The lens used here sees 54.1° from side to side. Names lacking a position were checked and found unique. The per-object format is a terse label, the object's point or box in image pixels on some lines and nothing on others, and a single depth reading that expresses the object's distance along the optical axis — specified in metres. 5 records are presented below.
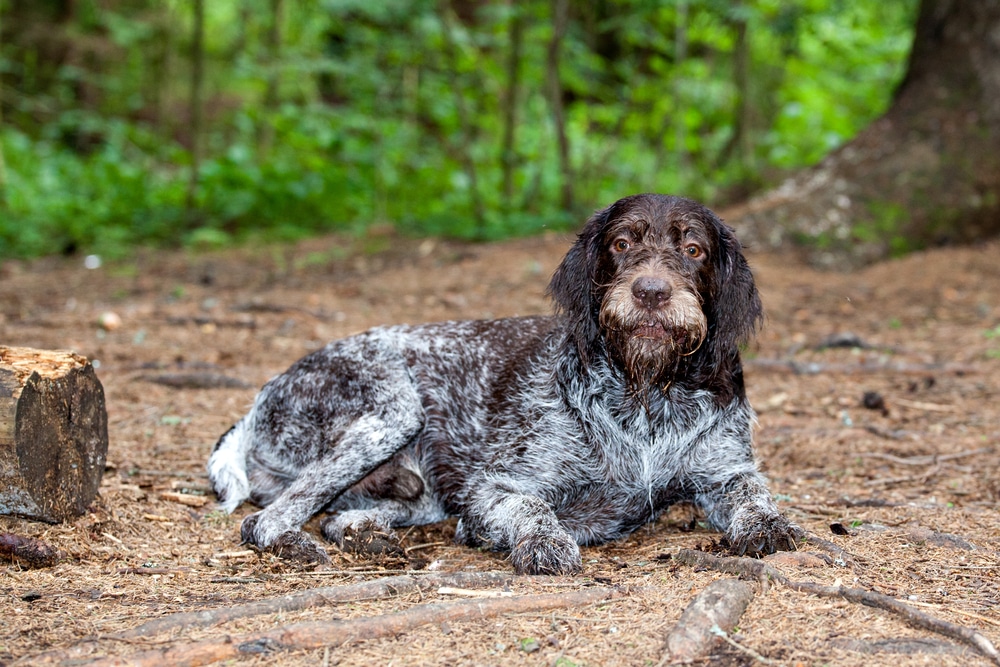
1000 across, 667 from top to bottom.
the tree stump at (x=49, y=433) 3.98
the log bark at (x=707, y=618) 3.14
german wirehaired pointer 4.46
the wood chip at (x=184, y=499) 5.13
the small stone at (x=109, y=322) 9.13
